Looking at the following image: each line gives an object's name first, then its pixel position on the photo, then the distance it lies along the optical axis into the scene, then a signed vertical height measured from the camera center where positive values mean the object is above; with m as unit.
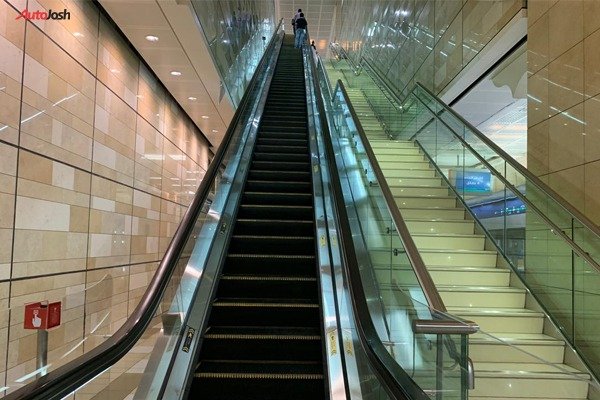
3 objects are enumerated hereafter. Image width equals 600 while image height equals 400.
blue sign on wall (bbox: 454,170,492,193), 5.37 +0.60
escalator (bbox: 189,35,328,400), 3.43 -0.63
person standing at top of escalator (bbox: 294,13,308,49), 18.12 +7.11
